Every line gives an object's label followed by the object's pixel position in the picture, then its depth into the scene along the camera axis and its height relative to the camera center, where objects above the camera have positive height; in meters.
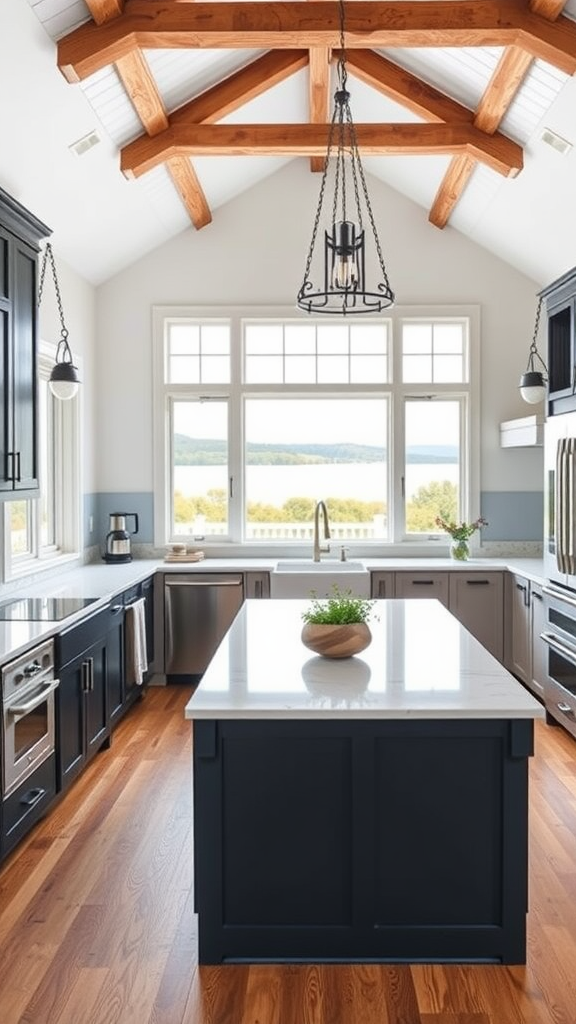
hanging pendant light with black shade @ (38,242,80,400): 4.60 +0.70
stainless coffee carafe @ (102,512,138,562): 6.05 -0.31
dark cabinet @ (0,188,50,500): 3.70 +0.76
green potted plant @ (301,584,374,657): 2.79 -0.46
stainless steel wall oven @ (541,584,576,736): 4.43 -0.89
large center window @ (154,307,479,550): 6.43 +0.61
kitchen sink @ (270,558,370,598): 5.61 -0.58
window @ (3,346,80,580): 5.27 +0.09
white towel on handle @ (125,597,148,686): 4.95 -0.89
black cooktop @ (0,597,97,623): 3.80 -0.54
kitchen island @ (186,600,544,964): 2.42 -1.02
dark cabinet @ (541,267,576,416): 4.57 +0.94
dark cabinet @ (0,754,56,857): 3.10 -1.26
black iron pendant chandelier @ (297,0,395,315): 2.79 +0.85
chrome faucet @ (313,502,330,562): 5.62 -0.21
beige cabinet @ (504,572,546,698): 5.02 -0.90
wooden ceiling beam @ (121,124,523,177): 4.88 +2.27
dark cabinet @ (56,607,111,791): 3.74 -0.98
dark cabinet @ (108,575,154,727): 4.64 -0.97
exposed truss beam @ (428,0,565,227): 3.78 +2.26
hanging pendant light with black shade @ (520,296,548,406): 5.33 +0.75
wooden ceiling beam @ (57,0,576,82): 3.76 +2.34
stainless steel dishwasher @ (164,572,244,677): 5.72 -0.77
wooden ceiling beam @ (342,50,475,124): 4.91 +2.57
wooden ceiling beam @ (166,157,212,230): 5.32 +2.22
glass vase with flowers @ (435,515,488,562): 6.09 -0.28
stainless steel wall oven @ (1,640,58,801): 3.09 -0.87
